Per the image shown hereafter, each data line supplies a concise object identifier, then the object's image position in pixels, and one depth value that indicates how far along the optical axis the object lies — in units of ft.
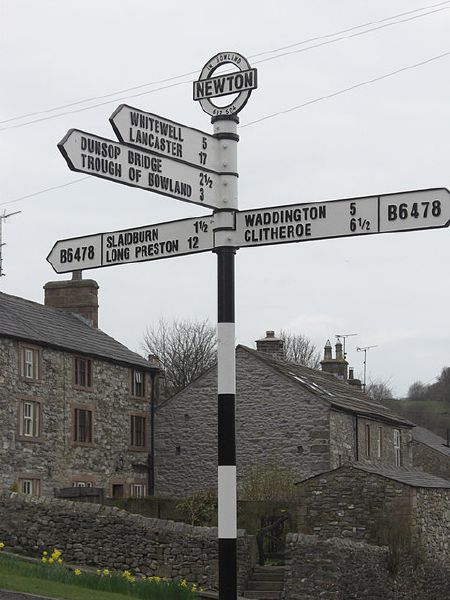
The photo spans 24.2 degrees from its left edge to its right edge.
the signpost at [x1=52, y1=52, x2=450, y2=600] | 25.05
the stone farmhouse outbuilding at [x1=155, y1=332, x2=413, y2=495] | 115.96
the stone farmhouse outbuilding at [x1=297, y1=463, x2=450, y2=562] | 82.12
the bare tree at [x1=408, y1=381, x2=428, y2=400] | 369.48
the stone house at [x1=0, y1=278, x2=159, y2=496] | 101.35
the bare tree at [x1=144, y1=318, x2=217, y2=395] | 196.13
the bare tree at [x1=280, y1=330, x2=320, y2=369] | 239.30
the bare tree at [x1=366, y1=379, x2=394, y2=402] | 300.38
